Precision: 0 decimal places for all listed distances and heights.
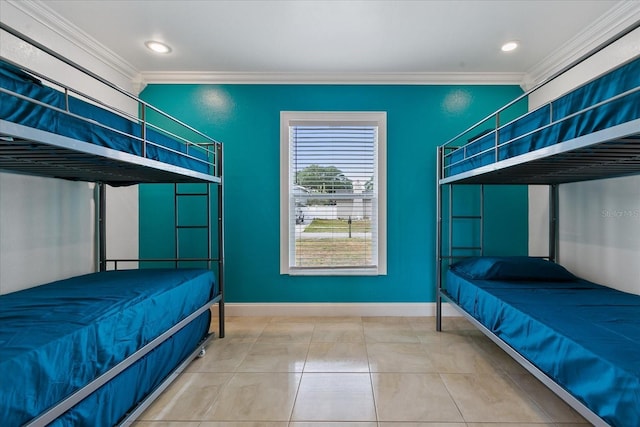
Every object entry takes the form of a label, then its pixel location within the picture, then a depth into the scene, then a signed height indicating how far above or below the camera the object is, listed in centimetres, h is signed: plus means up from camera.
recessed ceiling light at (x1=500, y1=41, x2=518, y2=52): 247 +141
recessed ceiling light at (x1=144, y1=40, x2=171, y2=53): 251 +144
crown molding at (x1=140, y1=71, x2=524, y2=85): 301 +138
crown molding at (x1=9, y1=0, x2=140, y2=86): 197 +138
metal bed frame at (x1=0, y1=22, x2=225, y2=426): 108 +27
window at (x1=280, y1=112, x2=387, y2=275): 310 +20
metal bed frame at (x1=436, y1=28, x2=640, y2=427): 120 +27
